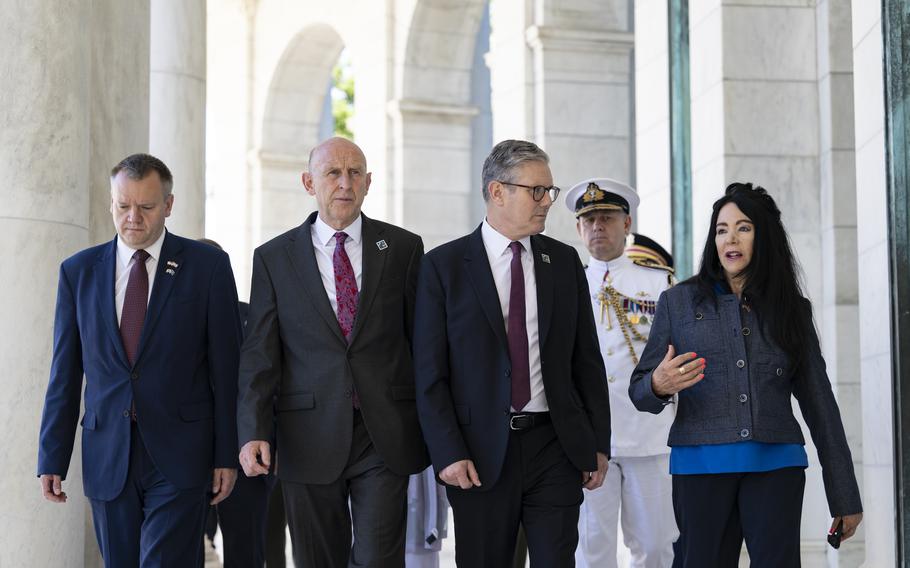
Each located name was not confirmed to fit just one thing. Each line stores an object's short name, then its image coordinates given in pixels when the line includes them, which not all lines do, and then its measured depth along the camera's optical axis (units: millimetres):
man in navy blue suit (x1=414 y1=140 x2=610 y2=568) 10469
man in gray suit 10828
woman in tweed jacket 10289
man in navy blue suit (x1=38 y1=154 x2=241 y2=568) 10766
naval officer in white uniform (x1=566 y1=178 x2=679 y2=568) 14055
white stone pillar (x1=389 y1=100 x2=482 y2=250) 33312
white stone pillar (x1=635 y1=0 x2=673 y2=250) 19844
